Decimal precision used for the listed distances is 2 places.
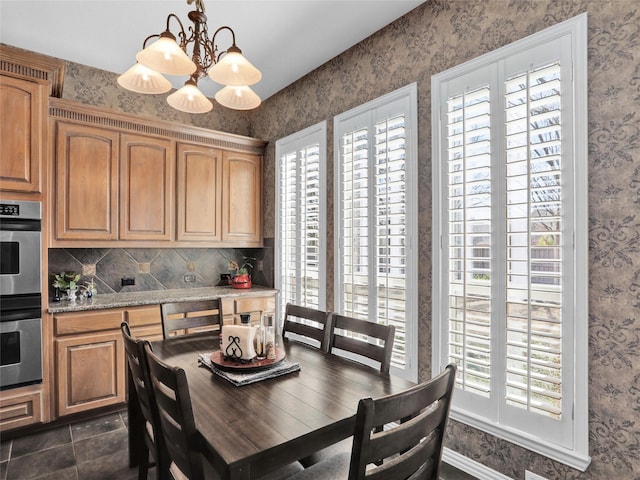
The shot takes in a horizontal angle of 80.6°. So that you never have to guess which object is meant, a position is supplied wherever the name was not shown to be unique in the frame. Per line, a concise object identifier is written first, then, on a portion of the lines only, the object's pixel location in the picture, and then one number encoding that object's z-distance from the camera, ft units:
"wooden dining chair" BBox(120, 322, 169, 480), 4.90
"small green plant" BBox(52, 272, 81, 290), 10.22
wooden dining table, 3.68
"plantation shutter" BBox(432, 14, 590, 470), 5.85
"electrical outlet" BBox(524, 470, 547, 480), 6.20
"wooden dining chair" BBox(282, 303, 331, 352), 7.23
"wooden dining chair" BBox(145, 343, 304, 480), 3.92
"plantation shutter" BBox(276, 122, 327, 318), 10.96
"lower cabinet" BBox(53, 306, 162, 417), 9.10
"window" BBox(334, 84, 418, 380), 8.30
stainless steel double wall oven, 8.29
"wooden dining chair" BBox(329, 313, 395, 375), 6.12
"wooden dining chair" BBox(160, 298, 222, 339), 8.01
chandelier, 5.48
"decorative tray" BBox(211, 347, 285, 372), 5.59
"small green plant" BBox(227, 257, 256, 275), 13.72
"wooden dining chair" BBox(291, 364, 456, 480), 3.21
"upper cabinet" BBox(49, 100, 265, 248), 9.98
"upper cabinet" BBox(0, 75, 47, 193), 8.40
